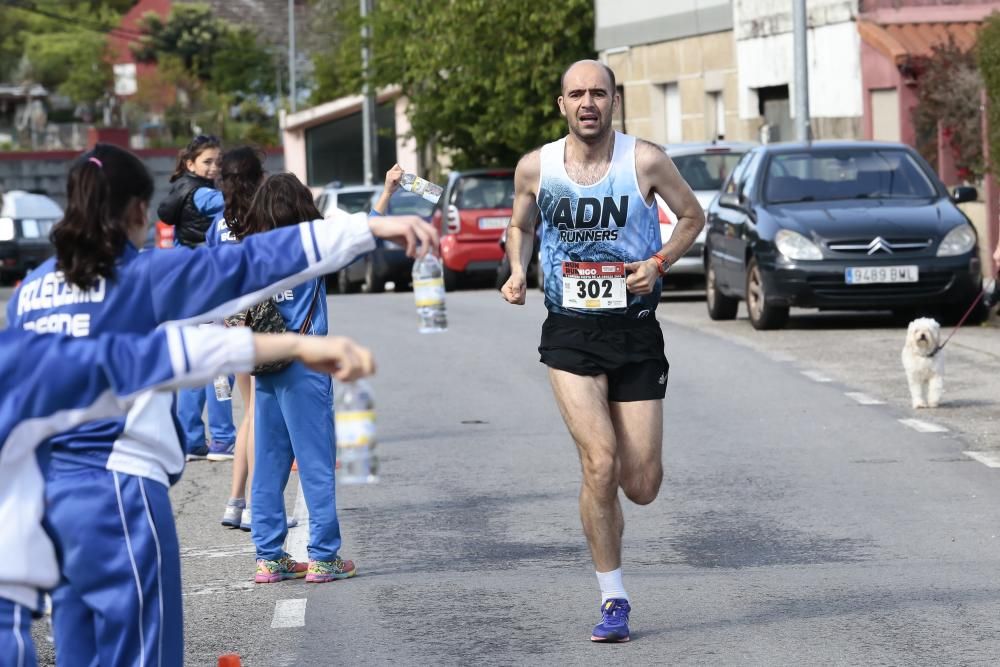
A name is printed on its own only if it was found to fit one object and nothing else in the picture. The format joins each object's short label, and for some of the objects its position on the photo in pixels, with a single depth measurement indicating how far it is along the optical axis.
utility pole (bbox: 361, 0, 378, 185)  48.07
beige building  37.88
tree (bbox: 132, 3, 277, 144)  93.62
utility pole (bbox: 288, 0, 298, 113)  75.81
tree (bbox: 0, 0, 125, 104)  124.19
